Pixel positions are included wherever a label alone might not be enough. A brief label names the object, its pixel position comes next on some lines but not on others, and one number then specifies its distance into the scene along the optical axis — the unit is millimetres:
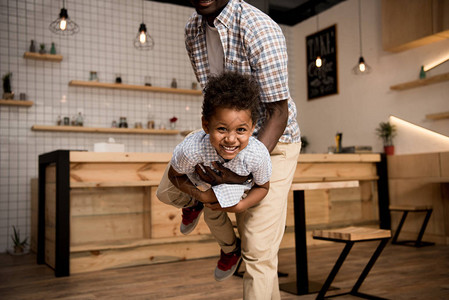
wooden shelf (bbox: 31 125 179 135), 5121
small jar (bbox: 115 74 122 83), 5598
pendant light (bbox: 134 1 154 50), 5758
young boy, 1351
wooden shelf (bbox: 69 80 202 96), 5402
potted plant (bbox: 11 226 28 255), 4562
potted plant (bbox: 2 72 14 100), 4930
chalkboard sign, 6246
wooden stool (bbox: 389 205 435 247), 4367
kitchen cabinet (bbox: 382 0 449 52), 4578
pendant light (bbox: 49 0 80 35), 4305
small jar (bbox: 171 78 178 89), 5984
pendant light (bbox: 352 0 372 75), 5305
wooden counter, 3346
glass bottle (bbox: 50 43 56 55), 5250
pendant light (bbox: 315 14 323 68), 5297
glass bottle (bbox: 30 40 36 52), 5104
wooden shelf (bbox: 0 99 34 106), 4930
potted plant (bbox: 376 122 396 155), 5195
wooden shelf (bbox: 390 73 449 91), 4617
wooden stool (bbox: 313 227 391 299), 2404
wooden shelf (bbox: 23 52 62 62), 5086
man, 1538
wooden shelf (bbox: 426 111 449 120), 4575
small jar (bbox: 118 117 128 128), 5602
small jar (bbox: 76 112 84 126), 5344
